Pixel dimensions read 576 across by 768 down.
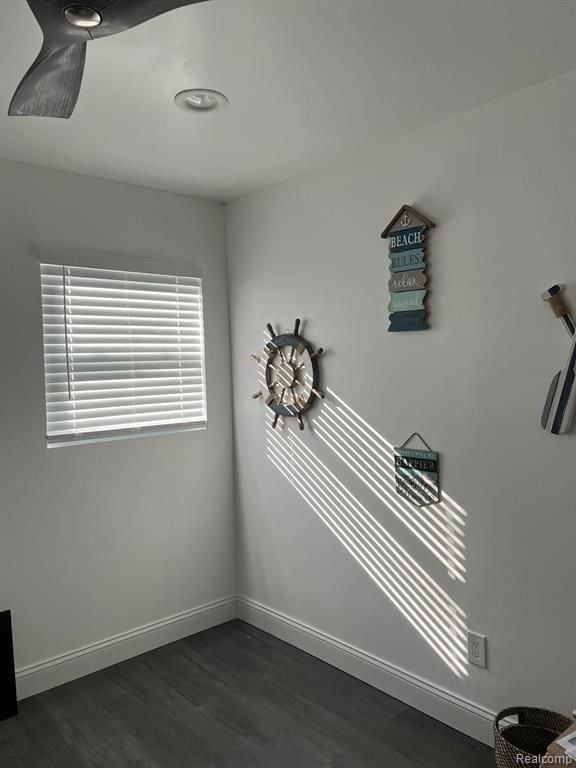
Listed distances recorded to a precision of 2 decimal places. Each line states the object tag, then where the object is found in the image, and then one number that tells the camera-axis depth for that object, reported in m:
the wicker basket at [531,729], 2.06
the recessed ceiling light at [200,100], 2.06
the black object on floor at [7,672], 2.58
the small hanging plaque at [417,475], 2.47
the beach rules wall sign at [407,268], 2.45
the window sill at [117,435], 2.86
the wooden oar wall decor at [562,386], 2.00
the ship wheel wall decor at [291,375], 2.97
